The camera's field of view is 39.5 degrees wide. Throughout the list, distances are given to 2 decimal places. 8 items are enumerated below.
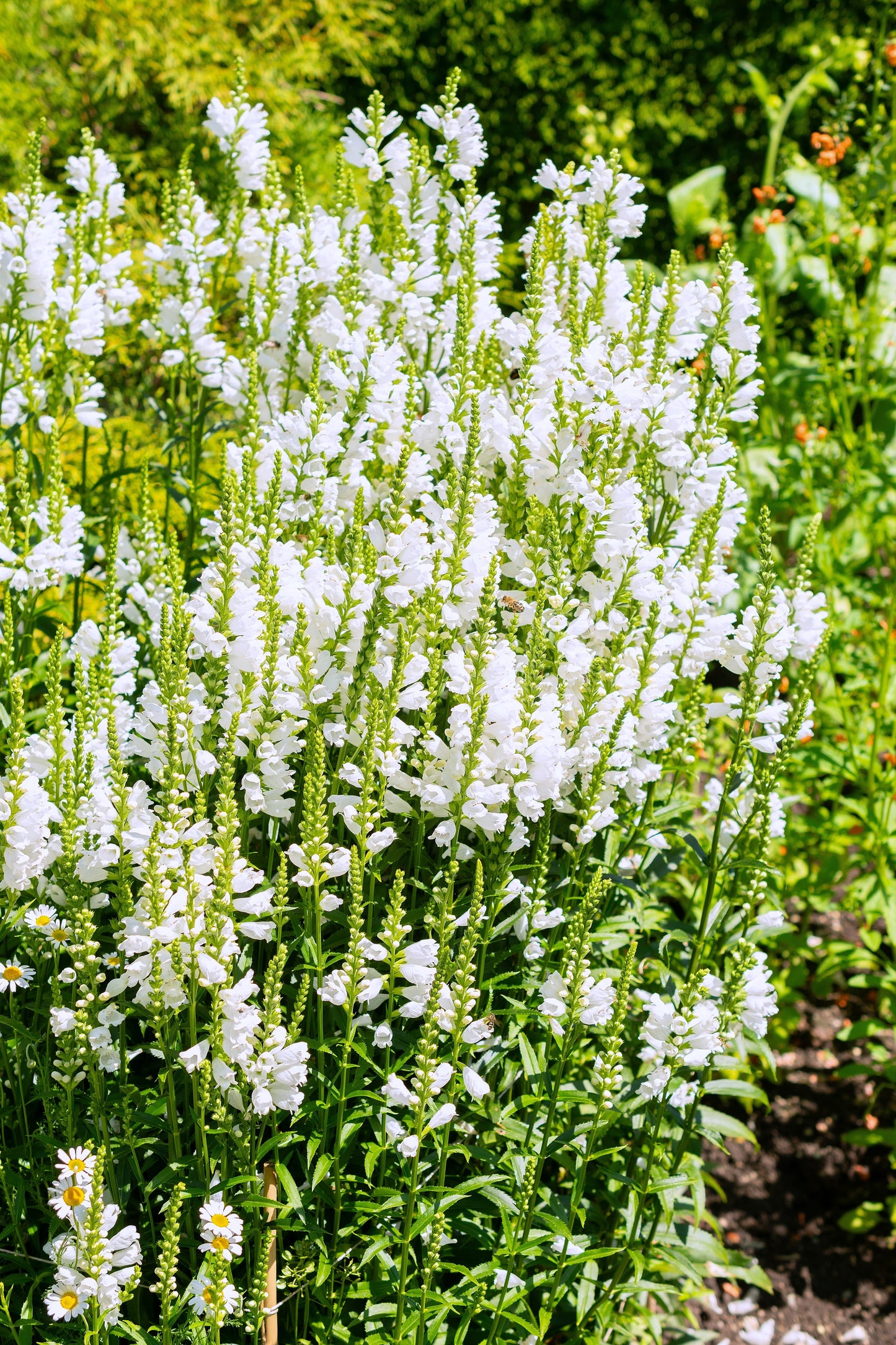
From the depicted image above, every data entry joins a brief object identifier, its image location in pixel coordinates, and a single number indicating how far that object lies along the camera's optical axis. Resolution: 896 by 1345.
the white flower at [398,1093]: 2.19
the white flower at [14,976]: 2.42
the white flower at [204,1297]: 2.09
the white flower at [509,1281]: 2.64
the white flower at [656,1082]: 2.49
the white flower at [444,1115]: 2.23
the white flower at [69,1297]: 2.08
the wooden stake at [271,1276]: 2.37
